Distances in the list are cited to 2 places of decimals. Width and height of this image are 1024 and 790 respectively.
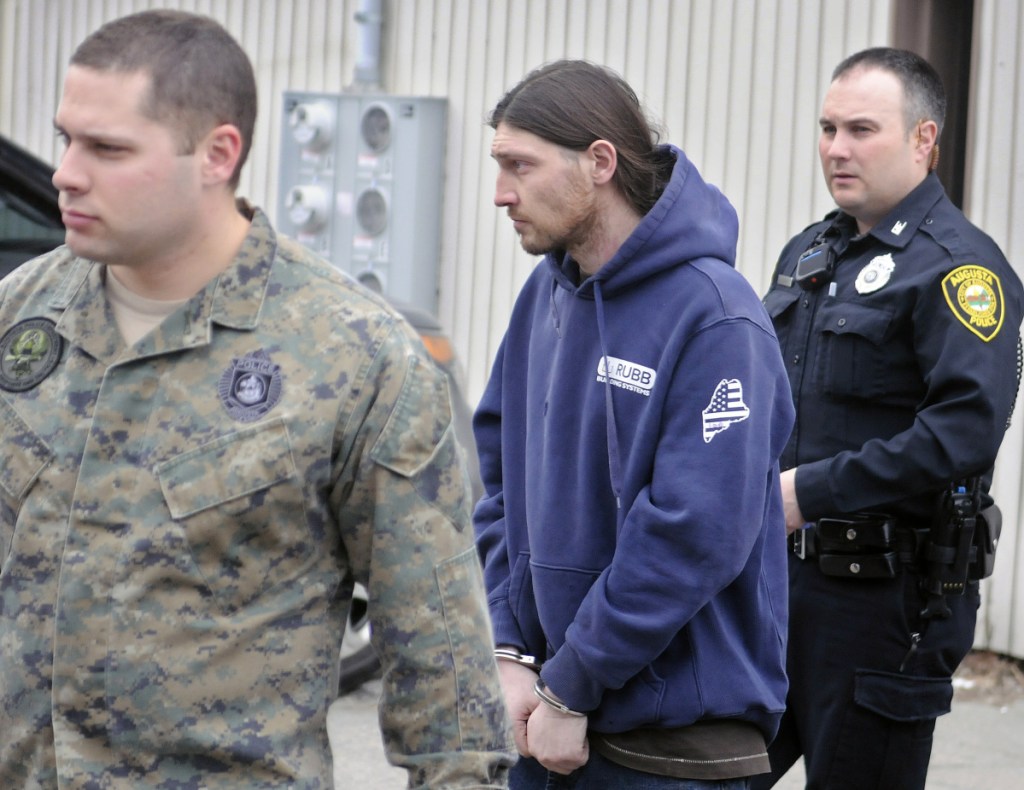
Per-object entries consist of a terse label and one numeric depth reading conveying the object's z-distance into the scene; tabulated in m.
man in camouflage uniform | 4.24
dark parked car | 11.14
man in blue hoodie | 5.58
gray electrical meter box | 17.14
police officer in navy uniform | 7.37
